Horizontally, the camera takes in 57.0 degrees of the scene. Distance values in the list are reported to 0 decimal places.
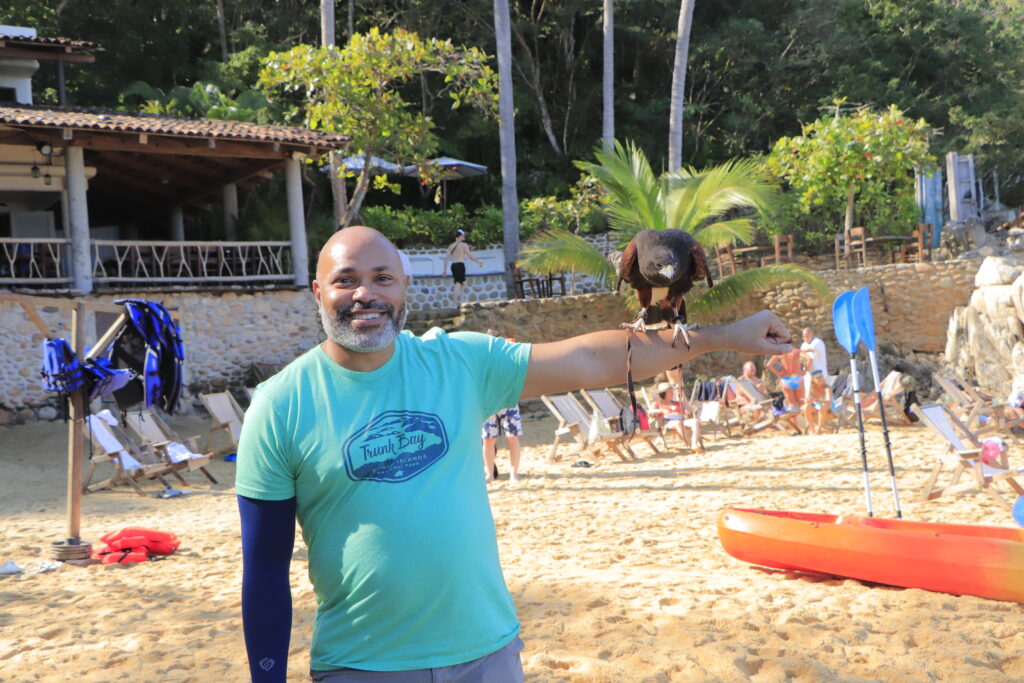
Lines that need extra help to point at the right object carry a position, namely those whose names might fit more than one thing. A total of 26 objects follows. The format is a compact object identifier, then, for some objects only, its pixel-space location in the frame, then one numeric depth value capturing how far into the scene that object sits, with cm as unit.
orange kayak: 513
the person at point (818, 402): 1185
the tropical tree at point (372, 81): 1369
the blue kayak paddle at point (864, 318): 614
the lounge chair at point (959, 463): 720
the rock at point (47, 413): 1316
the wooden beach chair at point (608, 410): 1081
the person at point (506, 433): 895
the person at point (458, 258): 1647
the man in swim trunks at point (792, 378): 1187
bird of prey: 222
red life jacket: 675
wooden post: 657
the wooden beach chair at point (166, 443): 980
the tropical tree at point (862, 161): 1675
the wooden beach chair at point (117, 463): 945
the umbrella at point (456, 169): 1608
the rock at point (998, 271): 1396
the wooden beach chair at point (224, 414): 1139
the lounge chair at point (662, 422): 1134
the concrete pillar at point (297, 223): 1514
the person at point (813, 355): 1181
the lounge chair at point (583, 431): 1055
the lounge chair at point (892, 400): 1187
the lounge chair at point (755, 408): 1235
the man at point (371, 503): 191
